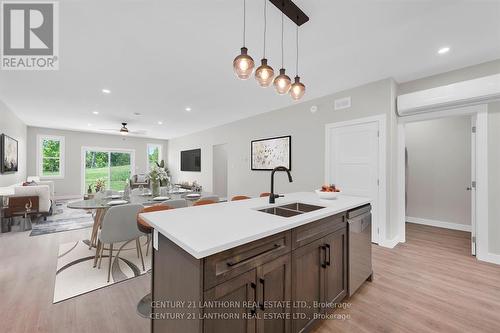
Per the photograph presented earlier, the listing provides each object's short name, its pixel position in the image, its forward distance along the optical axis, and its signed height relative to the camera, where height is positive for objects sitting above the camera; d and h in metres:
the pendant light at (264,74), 1.74 +0.81
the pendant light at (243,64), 1.60 +0.81
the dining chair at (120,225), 2.26 -0.67
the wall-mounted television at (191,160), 7.75 +0.27
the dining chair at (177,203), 2.62 -0.48
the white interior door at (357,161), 3.23 +0.10
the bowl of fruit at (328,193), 2.17 -0.28
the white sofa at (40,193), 4.01 -0.55
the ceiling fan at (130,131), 6.23 +1.34
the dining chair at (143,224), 2.01 -0.53
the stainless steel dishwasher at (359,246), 1.87 -0.78
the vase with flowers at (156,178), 3.39 -0.20
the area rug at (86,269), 2.10 -1.26
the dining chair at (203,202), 2.55 -0.45
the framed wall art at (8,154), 4.22 +0.26
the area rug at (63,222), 3.98 -1.23
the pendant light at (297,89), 1.98 +0.76
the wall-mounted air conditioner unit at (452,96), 2.52 +0.96
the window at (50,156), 7.17 +0.36
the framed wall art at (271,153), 4.57 +0.34
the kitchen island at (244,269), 0.95 -0.59
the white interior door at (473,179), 2.83 -0.17
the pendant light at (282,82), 1.86 +0.78
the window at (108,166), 8.06 +0.01
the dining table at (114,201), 2.68 -0.51
